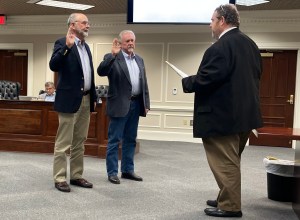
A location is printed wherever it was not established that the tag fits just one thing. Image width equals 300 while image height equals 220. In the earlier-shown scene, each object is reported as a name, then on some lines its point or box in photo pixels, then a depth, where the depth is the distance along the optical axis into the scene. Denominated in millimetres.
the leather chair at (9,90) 6602
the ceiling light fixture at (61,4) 6811
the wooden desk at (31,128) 5043
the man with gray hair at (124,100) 3447
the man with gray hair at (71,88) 3088
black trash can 3109
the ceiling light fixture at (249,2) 6262
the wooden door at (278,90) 7020
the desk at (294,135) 2451
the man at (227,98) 2459
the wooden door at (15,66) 8453
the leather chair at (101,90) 6789
